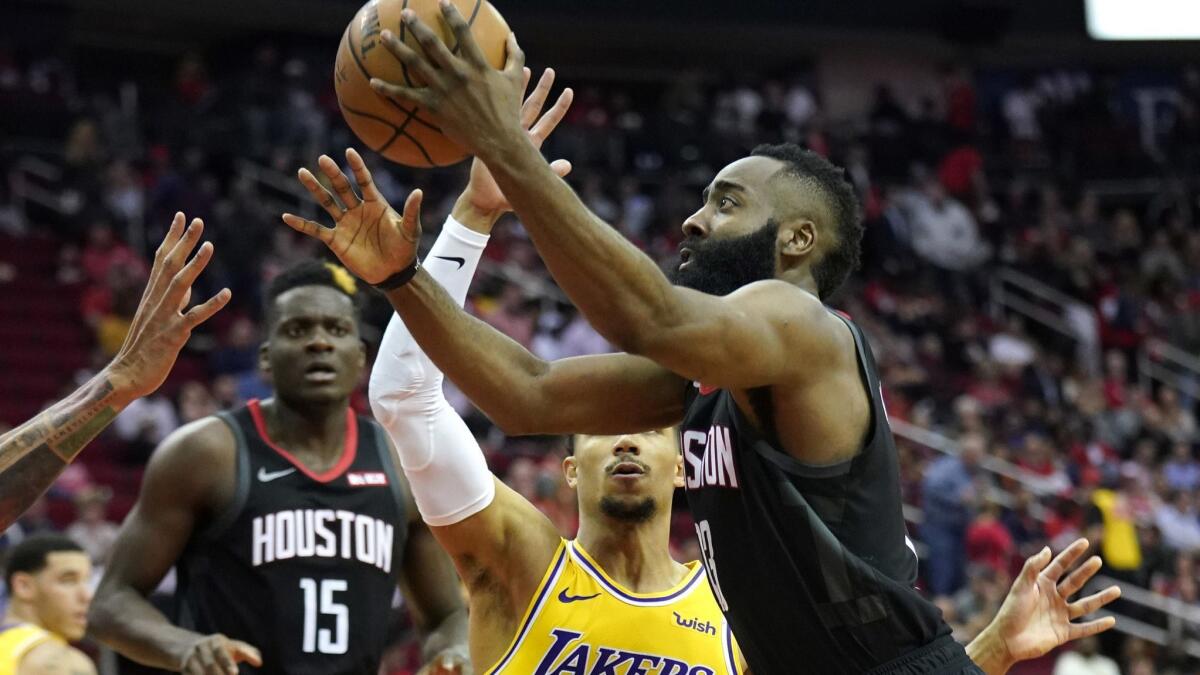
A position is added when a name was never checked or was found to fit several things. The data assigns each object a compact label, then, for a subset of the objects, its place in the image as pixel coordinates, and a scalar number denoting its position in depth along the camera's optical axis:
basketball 6.55
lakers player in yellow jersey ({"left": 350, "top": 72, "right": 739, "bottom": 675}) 8.58
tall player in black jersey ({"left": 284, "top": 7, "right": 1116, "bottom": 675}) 6.11
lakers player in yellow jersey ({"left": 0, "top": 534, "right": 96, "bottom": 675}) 12.02
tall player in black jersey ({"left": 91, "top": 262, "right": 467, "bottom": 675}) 10.09
